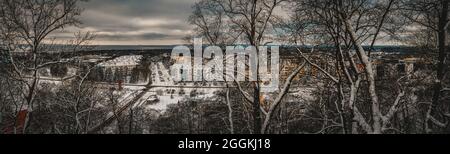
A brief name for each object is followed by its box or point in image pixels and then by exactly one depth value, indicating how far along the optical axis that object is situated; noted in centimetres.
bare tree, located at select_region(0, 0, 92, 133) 1439
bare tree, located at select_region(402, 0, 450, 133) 1039
